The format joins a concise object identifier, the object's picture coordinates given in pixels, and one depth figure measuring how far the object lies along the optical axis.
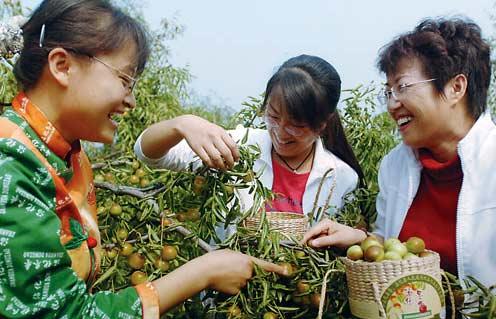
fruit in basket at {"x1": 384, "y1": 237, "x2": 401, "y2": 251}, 1.34
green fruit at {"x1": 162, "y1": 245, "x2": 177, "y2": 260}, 1.50
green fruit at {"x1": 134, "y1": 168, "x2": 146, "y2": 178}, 2.18
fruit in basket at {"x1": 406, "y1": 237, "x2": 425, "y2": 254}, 1.36
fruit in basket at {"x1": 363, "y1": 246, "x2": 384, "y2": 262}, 1.30
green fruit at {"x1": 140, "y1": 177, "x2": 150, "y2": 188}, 2.15
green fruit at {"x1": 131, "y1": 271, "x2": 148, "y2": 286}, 1.47
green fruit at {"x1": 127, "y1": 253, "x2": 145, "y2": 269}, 1.50
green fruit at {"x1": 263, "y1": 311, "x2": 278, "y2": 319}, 1.40
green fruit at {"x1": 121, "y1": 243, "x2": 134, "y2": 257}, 1.53
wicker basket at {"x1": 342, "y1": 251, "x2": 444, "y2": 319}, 1.23
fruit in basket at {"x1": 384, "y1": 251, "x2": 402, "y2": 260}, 1.28
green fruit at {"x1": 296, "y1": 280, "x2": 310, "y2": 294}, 1.42
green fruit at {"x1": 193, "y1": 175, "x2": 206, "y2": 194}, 1.56
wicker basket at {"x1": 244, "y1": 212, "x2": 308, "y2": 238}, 1.57
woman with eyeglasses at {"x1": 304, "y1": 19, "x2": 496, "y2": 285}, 1.66
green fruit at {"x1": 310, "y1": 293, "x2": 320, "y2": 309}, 1.43
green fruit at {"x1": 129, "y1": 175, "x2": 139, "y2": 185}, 2.16
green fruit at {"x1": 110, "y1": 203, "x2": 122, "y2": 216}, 1.70
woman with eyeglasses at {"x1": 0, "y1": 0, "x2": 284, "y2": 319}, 1.02
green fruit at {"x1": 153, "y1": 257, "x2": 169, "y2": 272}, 1.50
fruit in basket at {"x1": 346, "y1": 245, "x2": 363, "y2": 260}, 1.36
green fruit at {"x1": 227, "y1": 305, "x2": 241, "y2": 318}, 1.38
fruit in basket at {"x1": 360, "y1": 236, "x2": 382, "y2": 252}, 1.35
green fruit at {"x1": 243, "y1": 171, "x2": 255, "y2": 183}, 1.55
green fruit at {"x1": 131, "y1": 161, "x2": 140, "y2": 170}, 2.20
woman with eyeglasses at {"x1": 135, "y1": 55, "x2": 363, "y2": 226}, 2.05
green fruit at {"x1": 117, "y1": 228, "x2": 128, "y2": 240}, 1.58
